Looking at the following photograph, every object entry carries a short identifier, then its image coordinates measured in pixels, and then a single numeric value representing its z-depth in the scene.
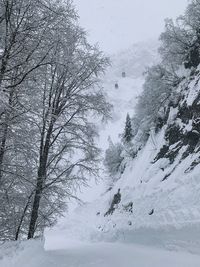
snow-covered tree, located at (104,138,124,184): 40.88
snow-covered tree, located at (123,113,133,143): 42.56
